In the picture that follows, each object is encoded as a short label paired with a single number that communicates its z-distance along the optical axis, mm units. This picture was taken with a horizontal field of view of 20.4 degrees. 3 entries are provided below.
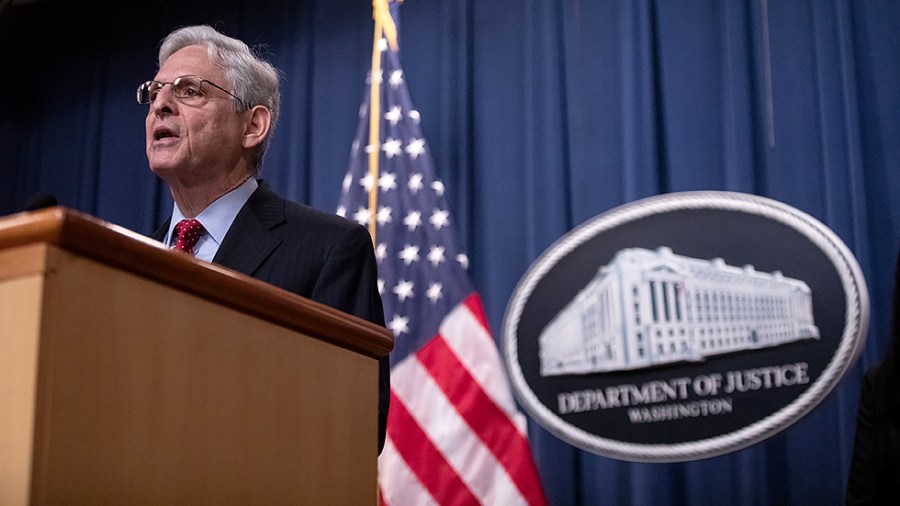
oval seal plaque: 6004
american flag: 6242
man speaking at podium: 5063
